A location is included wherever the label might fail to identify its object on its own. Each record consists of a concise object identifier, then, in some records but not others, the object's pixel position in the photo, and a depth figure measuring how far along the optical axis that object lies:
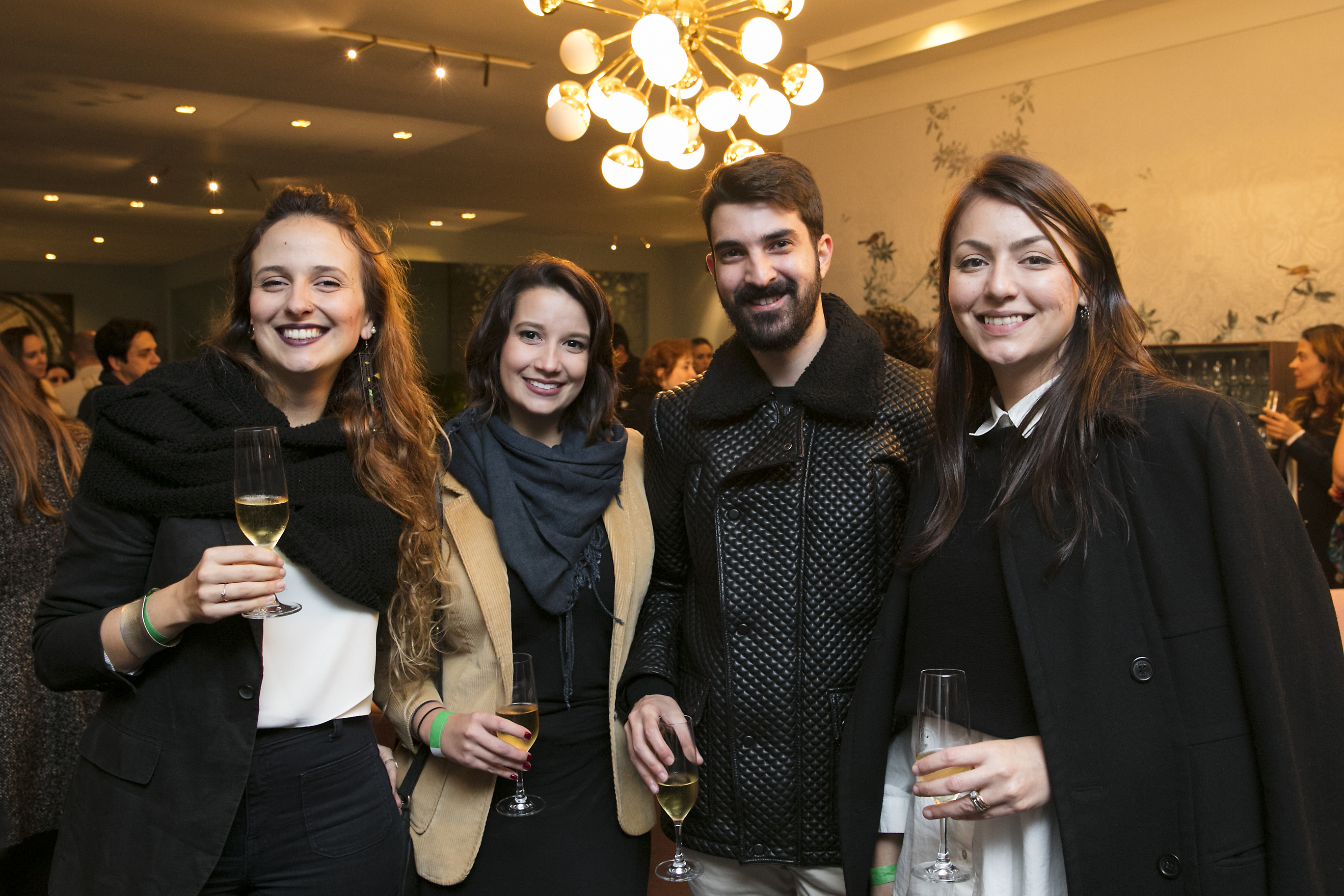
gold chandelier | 3.44
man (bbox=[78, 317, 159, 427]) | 5.41
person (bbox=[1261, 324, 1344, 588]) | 4.10
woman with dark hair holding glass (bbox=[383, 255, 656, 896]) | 1.83
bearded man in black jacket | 1.77
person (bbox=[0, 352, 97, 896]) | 2.66
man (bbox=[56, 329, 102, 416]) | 8.03
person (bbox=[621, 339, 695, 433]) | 6.24
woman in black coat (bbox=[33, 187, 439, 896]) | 1.46
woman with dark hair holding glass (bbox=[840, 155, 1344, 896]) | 1.30
